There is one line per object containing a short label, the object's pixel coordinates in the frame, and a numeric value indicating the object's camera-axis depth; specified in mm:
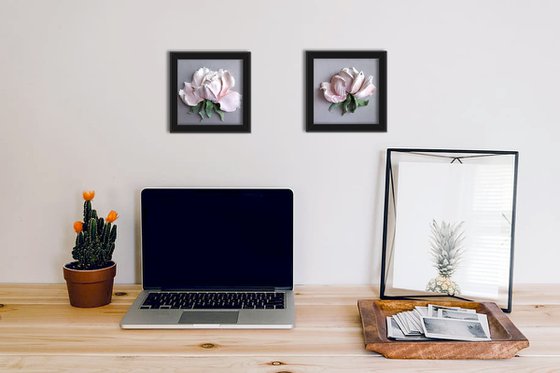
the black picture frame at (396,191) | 1420
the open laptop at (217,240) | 1432
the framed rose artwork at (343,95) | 1464
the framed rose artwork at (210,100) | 1462
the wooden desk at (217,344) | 1016
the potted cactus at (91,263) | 1323
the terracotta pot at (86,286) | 1321
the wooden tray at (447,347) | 1048
